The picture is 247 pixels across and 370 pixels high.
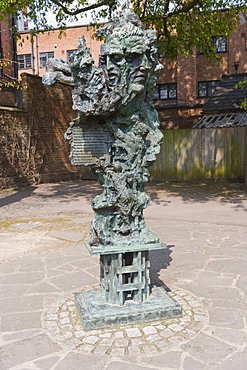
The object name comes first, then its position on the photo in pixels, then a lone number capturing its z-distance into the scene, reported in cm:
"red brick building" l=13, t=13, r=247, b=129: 2436
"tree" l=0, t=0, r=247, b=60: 1342
